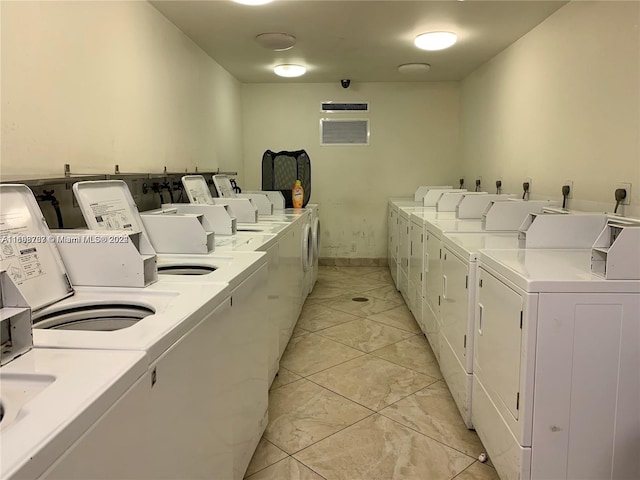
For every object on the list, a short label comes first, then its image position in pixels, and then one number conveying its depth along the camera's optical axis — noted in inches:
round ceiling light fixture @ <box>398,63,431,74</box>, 193.3
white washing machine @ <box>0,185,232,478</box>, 39.7
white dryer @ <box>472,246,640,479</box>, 59.3
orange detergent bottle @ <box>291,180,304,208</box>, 179.8
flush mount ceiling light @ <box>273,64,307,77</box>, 193.5
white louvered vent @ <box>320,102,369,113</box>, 236.4
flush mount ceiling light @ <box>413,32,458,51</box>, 146.7
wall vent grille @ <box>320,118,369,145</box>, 238.4
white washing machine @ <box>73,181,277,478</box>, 62.9
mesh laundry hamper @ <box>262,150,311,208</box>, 187.9
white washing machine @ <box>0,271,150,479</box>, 25.5
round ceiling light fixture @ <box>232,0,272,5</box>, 111.0
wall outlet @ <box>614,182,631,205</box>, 96.8
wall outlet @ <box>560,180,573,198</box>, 121.8
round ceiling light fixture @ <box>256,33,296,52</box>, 148.6
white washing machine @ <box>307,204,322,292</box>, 177.8
